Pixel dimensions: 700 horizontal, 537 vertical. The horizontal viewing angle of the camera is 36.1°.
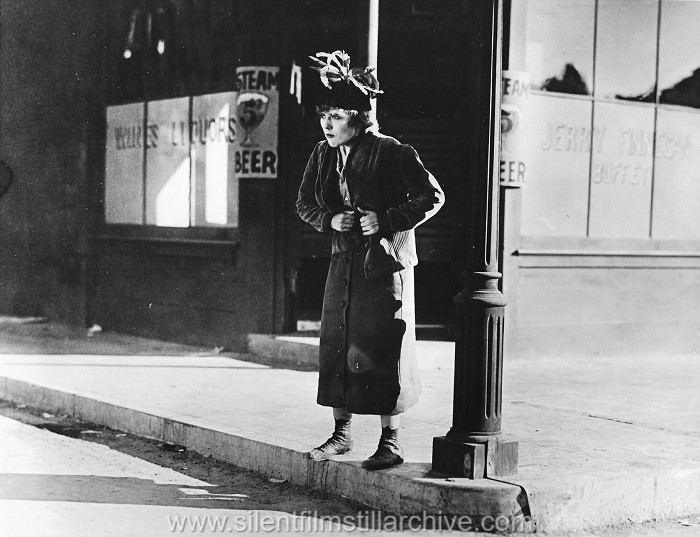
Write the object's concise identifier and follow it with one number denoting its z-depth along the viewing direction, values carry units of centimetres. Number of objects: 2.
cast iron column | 578
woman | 598
